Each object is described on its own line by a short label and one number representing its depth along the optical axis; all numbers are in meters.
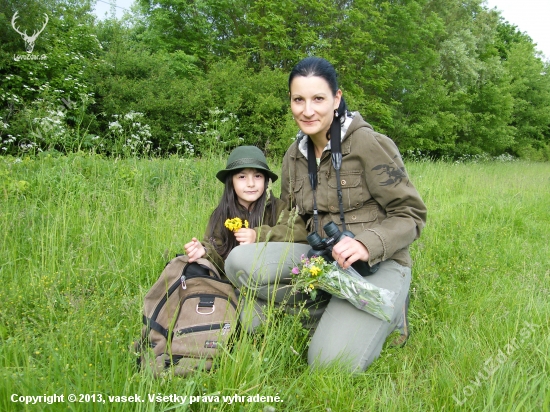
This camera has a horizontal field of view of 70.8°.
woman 1.94
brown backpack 1.73
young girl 2.68
